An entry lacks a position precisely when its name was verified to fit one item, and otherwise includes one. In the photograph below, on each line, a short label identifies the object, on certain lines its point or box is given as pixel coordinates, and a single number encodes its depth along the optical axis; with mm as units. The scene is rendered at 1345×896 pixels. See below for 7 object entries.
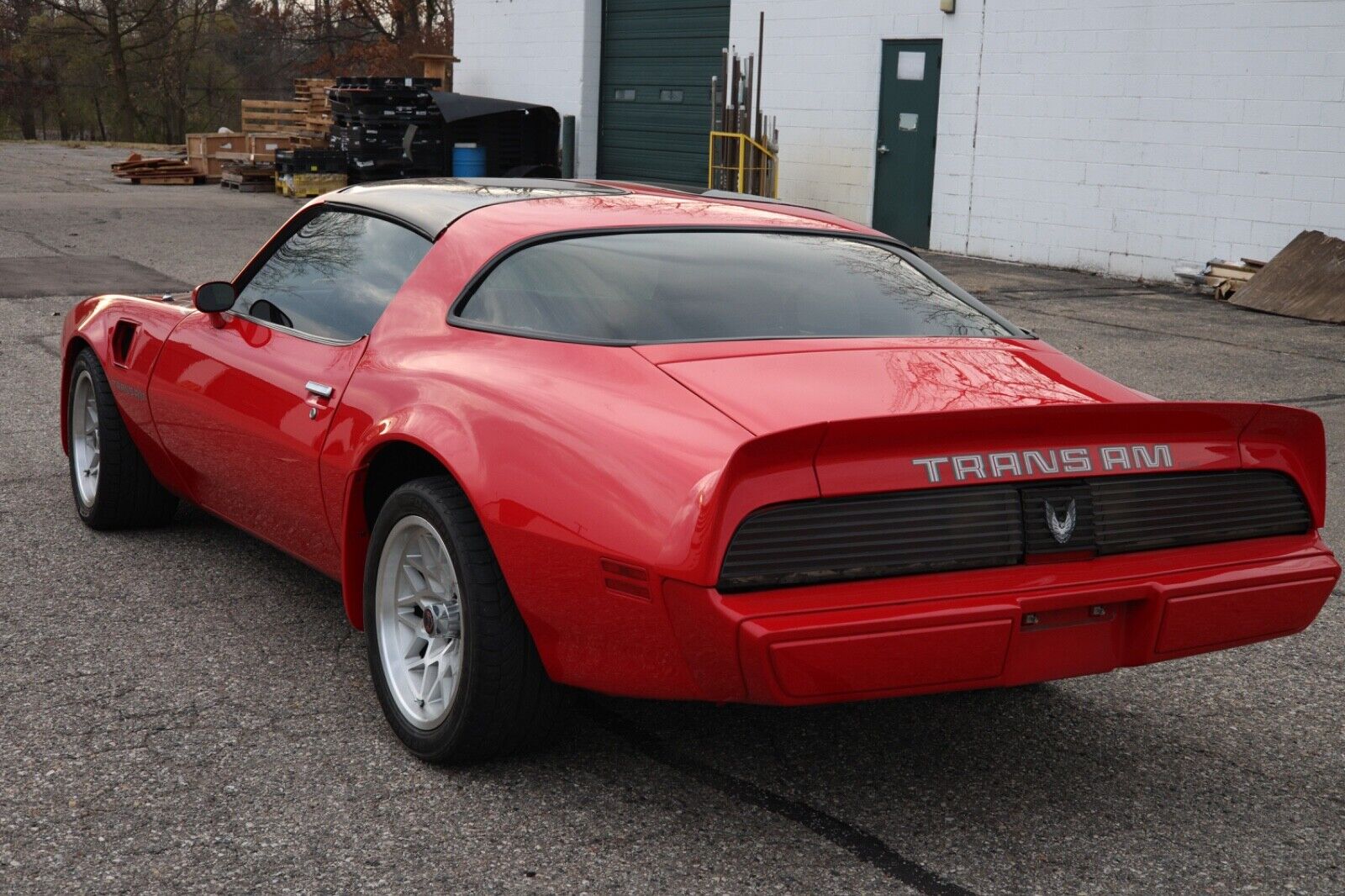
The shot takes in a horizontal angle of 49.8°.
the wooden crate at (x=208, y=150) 25219
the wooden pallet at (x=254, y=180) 23594
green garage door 20922
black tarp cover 21109
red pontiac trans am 2734
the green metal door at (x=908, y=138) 17172
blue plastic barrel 21094
